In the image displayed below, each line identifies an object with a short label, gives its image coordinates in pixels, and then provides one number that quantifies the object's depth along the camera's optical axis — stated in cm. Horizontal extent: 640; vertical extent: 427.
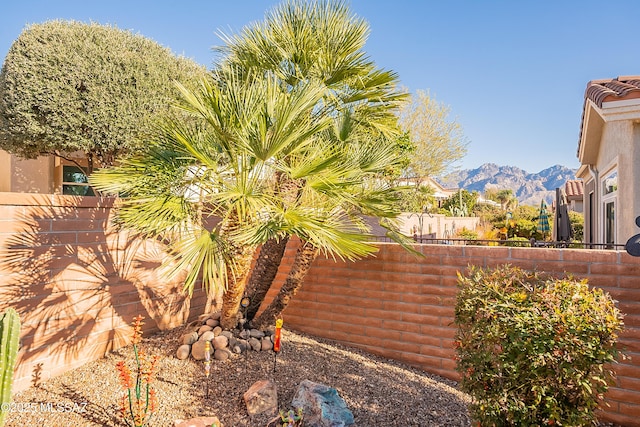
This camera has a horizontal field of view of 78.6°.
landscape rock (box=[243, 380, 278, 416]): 317
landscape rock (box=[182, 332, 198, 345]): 419
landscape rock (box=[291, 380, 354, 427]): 303
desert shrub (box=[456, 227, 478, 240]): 1406
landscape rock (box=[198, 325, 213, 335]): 441
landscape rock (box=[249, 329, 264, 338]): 446
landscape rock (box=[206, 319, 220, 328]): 459
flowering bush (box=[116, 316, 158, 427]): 276
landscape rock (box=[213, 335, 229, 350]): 410
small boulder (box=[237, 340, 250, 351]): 421
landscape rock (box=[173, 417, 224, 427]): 280
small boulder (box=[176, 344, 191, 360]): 402
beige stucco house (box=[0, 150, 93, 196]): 1291
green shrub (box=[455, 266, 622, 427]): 251
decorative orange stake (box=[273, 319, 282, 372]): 367
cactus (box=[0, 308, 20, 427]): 238
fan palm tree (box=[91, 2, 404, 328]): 360
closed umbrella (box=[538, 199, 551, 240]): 1390
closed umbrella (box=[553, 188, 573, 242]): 847
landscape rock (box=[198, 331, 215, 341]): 416
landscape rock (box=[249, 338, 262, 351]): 428
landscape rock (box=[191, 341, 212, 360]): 400
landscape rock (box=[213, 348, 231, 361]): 401
